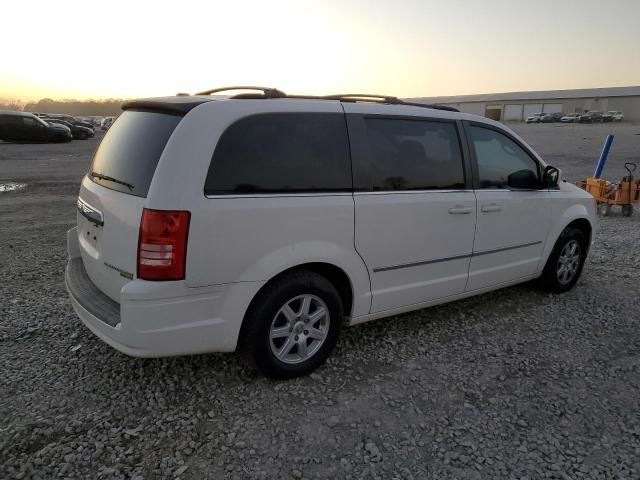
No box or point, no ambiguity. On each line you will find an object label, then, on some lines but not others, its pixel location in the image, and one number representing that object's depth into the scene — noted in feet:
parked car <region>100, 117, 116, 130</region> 141.81
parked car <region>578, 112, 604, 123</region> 202.49
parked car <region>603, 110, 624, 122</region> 208.28
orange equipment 28.94
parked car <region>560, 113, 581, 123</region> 209.77
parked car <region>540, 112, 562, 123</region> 220.23
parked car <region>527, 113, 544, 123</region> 226.11
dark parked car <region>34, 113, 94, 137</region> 110.22
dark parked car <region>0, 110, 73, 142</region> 82.07
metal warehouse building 255.09
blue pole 30.94
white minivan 8.70
